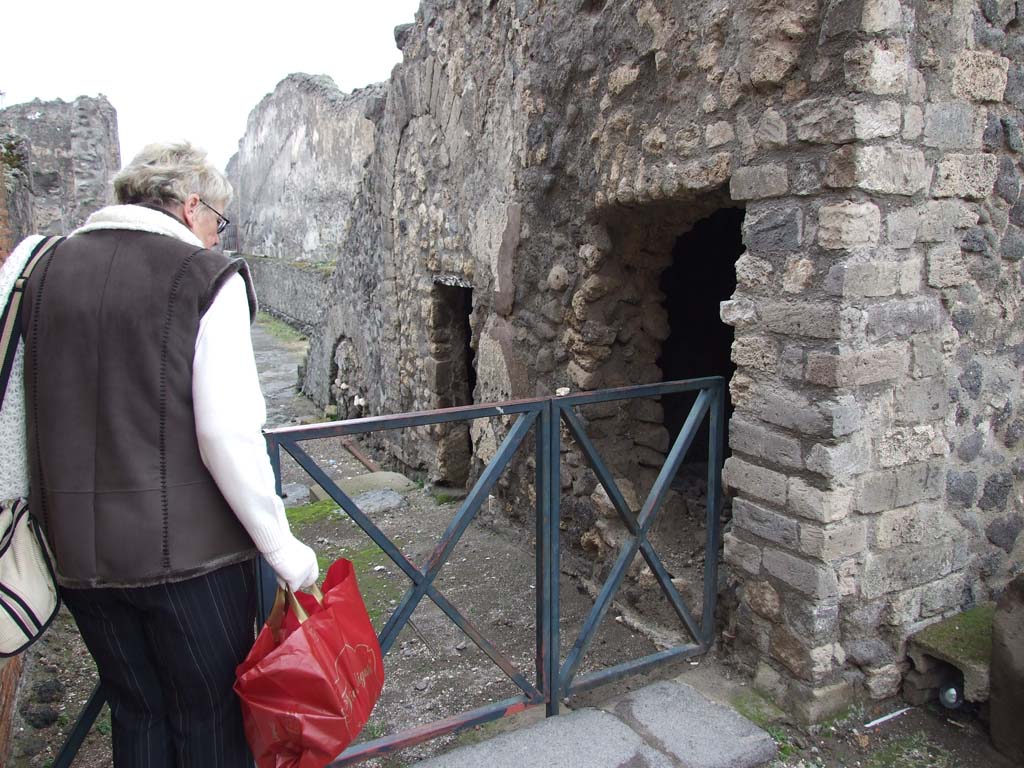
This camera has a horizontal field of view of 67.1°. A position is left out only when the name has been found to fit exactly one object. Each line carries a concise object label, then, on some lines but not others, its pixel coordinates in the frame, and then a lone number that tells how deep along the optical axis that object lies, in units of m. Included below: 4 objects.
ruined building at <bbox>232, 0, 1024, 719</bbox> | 2.21
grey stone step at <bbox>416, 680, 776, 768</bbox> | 2.12
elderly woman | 1.46
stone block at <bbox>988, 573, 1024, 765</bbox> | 2.21
